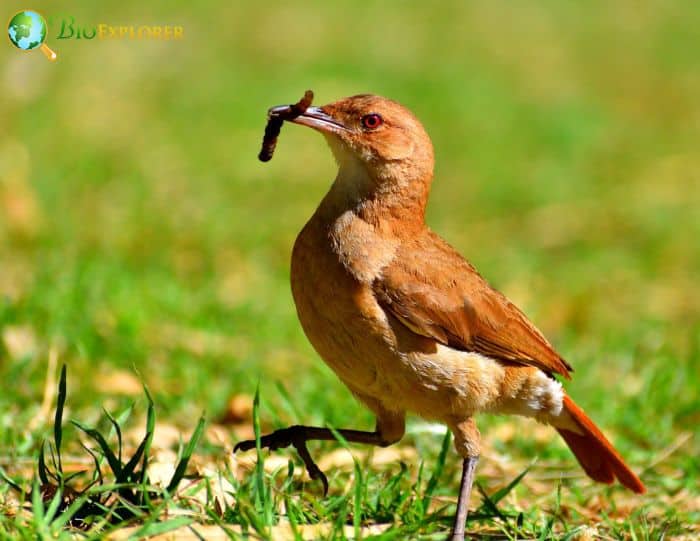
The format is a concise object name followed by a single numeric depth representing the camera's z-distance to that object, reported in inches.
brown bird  304.8
